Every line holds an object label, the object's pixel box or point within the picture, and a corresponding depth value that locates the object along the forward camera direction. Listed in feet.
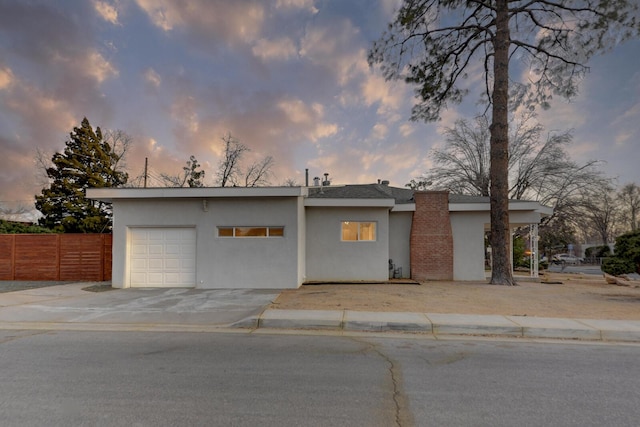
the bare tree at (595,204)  70.48
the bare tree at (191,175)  106.93
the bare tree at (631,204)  146.72
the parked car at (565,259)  144.58
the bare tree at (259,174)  102.99
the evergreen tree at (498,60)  41.04
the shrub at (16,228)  54.70
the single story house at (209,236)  36.22
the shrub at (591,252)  151.02
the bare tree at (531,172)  71.56
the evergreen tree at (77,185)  80.07
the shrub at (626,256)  33.81
